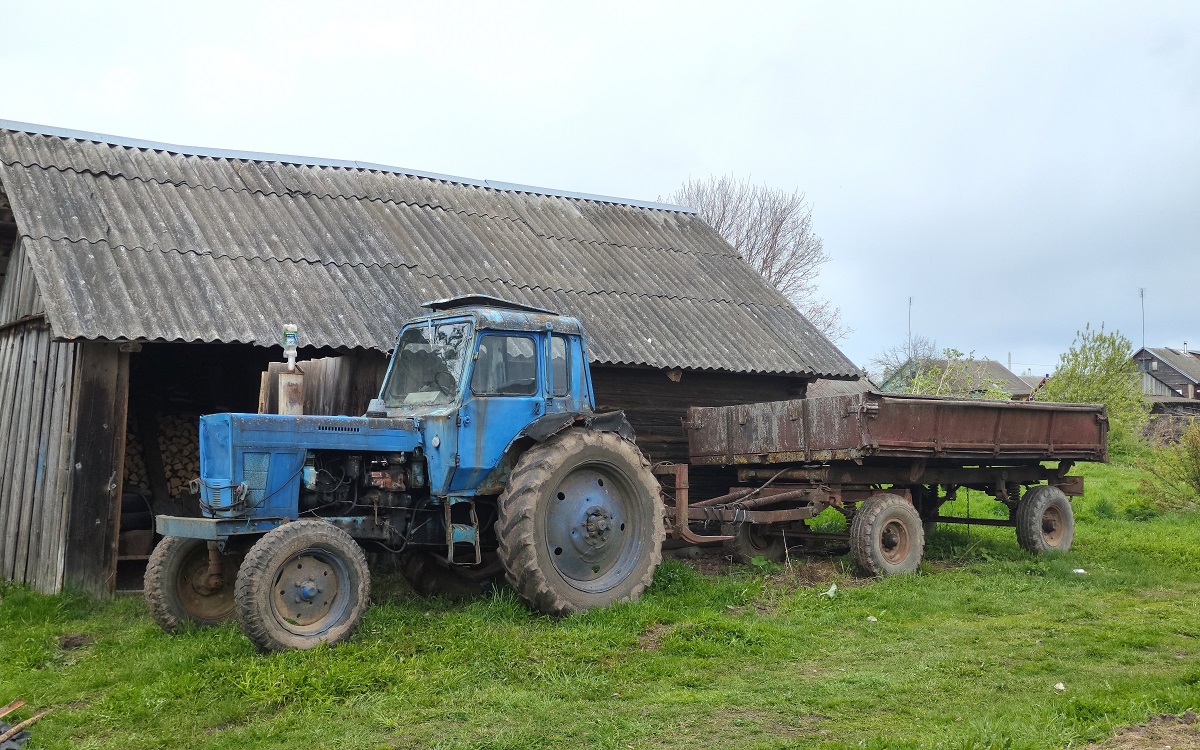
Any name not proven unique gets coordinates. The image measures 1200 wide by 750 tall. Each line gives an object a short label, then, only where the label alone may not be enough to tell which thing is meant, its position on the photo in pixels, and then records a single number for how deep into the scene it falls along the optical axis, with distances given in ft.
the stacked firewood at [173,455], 38.17
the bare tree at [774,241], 117.50
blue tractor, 21.70
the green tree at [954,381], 86.58
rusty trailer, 31.22
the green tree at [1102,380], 94.07
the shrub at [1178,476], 49.21
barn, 29.96
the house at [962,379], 89.30
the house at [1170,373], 177.99
